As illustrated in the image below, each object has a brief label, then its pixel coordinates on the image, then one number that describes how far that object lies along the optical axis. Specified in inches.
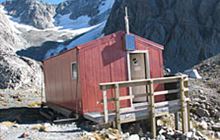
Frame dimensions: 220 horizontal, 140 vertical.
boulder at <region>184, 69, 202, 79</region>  1086.3
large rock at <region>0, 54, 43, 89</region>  1547.7
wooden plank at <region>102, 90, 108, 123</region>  506.9
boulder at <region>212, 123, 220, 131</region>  692.7
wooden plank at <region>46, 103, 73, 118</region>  640.4
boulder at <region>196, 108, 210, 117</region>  761.1
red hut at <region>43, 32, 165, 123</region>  595.8
